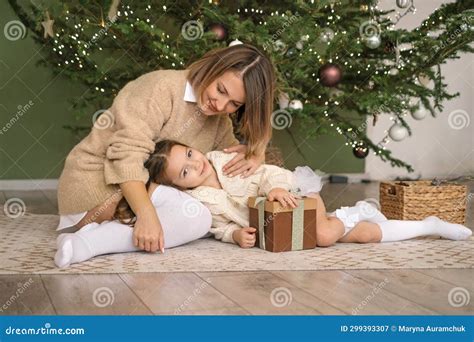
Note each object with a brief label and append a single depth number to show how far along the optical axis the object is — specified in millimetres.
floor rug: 2780
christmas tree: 3671
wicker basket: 3460
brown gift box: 2981
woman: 2982
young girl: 3063
